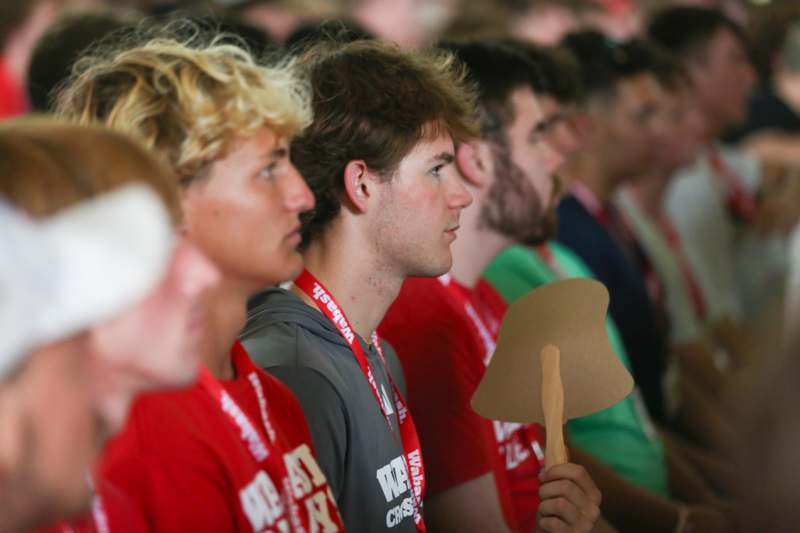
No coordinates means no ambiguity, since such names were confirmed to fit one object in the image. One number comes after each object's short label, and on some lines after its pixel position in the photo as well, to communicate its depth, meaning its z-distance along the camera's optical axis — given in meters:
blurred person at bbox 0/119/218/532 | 2.33
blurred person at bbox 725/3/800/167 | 13.95
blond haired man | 3.18
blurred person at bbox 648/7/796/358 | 10.95
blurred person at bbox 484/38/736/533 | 6.09
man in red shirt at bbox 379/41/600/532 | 4.73
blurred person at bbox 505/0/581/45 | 12.22
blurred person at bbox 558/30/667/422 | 7.94
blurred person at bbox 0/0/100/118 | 7.93
